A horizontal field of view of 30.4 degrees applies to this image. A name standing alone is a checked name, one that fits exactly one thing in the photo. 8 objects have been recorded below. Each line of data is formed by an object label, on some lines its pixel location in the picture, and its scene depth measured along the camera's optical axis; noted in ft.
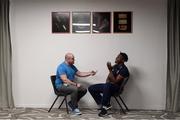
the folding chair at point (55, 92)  20.74
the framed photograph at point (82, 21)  22.11
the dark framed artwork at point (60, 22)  22.13
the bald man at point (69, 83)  20.39
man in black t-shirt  20.20
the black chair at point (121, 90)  20.44
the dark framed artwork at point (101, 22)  22.00
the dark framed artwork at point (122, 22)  21.91
